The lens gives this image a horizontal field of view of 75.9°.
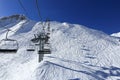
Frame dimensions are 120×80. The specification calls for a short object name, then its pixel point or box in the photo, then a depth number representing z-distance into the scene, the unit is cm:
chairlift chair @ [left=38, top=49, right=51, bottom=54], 701
